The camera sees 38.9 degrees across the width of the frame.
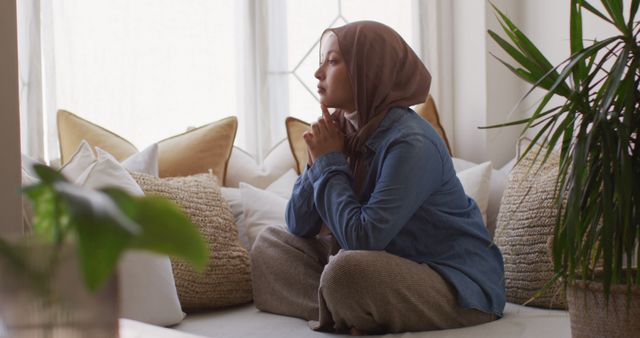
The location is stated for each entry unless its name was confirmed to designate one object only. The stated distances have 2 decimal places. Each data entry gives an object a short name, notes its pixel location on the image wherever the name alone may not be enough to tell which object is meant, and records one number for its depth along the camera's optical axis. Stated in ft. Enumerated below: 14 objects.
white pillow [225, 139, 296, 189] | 11.14
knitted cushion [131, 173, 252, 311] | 8.63
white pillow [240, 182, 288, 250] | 9.87
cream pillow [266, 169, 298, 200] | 10.64
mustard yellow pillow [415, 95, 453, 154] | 11.84
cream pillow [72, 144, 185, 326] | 7.76
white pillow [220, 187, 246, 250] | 9.95
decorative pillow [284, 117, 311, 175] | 11.10
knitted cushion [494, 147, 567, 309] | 8.89
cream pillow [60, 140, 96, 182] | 8.34
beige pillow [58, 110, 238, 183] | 9.81
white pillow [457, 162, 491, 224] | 10.43
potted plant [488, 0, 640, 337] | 5.84
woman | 7.72
